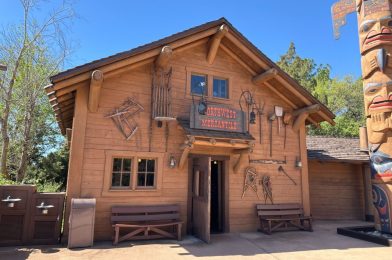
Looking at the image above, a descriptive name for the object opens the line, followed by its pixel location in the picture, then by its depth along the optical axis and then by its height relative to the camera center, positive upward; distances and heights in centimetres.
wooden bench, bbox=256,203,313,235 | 811 -117
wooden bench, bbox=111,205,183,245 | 658 -117
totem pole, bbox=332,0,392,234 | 742 +245
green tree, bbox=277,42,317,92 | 3072 +1240
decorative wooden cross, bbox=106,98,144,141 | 722 +148
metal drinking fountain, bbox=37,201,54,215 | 609 -80
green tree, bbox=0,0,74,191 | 1355 +463
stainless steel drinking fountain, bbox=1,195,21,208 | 585 -64
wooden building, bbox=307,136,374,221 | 1122 -24
